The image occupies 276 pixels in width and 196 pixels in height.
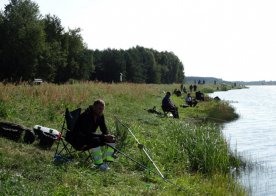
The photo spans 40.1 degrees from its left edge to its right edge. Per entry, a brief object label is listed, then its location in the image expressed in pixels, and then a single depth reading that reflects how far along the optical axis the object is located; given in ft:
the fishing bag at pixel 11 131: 33.19
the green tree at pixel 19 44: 138.82
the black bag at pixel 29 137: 33.52
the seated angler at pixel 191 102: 105.40
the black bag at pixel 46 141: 33.35
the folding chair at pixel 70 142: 29.71
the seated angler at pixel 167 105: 71.05
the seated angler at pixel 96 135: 29.25
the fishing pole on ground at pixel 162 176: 27.78
